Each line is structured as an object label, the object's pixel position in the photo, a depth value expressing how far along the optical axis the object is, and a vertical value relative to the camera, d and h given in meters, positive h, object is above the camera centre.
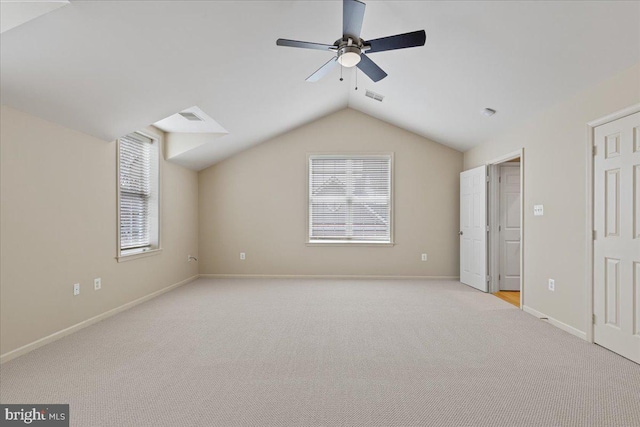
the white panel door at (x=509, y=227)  5.46 -0.18
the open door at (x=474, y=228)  5.39 -0.20
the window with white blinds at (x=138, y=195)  4.49 +0.26
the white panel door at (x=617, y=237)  2.78 -0.17
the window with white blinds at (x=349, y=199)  6.50 +0.30
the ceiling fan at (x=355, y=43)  2.49 +1.33
